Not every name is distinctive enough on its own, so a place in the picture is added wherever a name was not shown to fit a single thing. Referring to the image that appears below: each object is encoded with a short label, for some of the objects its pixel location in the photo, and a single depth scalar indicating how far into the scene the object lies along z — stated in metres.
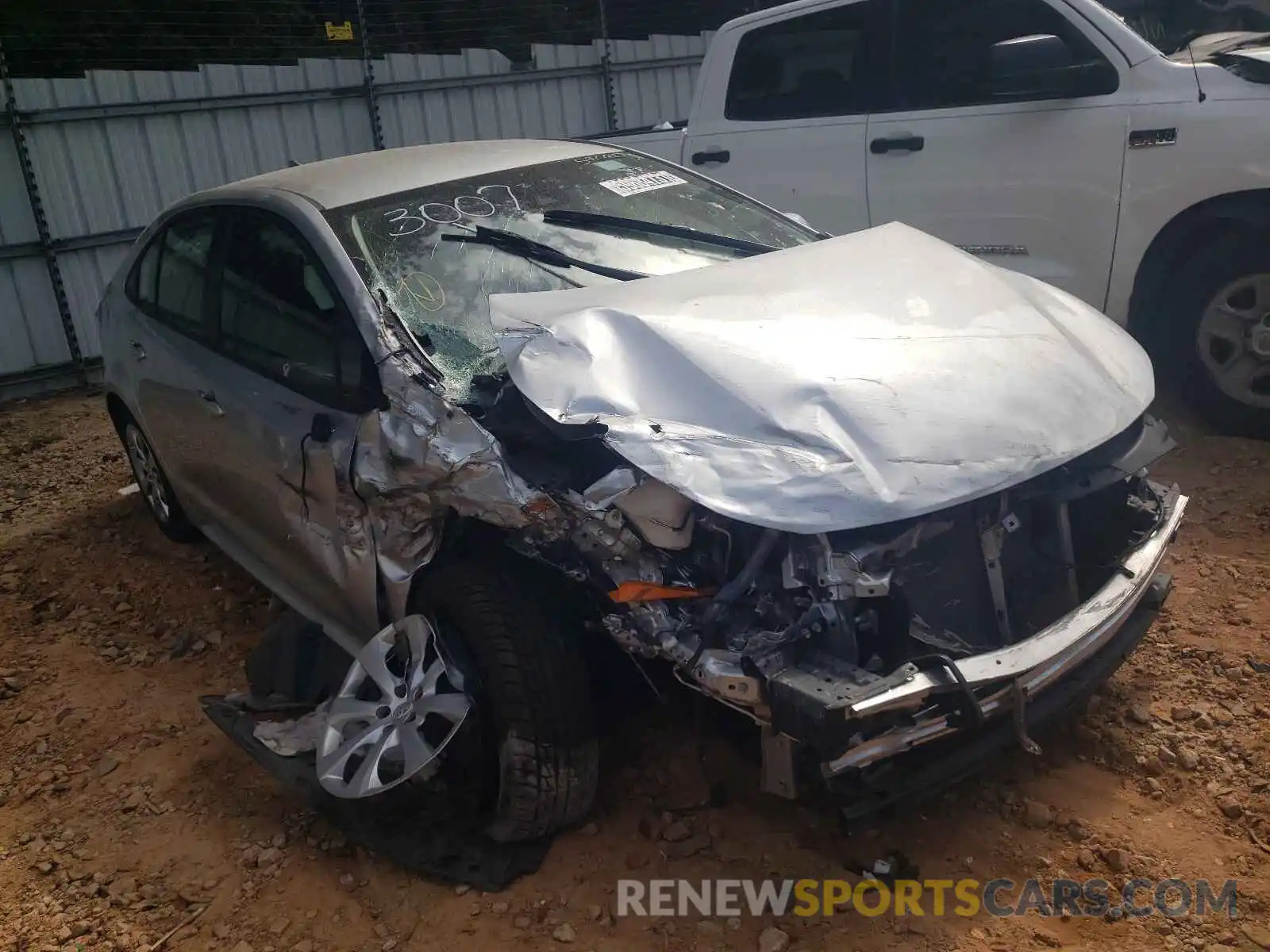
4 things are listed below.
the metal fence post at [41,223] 7.22
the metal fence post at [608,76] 10.52
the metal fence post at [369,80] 8.88
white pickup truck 4.23
